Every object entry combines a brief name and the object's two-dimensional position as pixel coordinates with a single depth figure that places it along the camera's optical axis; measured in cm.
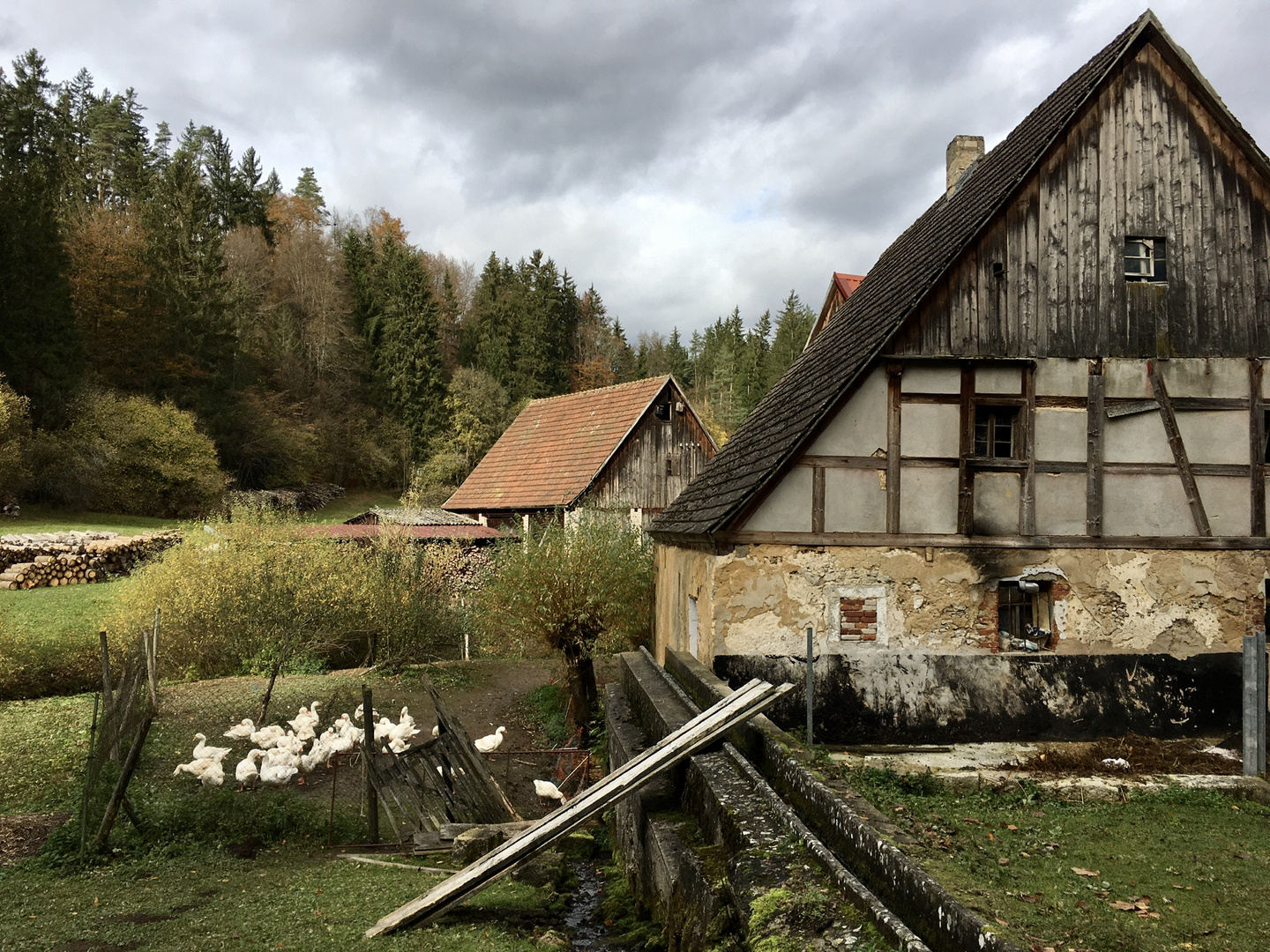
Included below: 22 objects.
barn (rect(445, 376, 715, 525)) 2645
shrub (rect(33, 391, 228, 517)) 3338
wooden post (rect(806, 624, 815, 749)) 877
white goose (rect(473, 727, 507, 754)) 1189
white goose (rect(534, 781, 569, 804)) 1089
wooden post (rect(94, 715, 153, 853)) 825
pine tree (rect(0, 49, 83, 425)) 3353
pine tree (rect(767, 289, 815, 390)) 6481
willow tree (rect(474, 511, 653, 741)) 1530
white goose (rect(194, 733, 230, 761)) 1034
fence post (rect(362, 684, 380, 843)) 929
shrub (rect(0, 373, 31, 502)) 2955
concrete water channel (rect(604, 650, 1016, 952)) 379
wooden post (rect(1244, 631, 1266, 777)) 848
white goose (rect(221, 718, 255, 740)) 1088
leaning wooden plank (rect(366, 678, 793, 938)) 639
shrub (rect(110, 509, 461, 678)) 1725
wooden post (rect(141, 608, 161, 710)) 882
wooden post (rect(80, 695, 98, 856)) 810
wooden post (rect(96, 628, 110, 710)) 884
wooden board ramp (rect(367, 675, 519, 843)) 953
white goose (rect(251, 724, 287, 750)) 1085
